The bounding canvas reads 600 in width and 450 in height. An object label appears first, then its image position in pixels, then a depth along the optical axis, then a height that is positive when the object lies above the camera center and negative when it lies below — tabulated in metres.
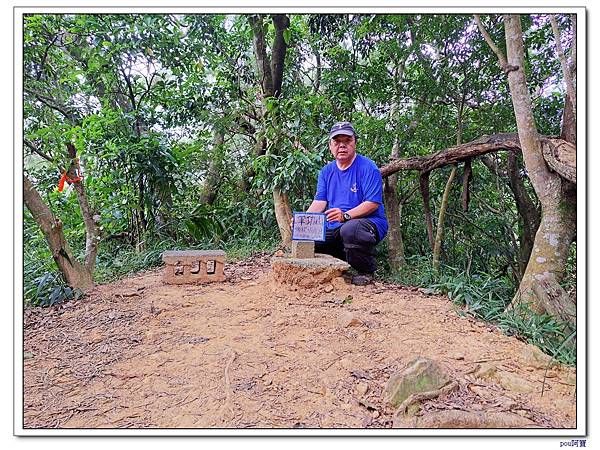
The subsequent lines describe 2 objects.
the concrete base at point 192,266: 3.29 -0.34
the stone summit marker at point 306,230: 2.98 -0.05
